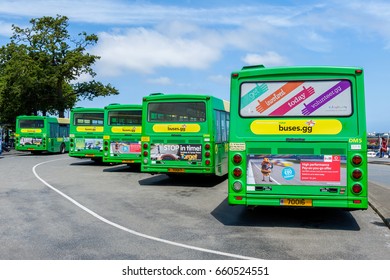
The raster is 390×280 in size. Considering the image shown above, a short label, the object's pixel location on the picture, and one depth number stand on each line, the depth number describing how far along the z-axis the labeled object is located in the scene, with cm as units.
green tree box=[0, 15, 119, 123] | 4775
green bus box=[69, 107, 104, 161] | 2256
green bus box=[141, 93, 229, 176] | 1380
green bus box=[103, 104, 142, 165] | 1912
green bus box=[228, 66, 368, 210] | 772
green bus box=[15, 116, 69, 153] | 3139
